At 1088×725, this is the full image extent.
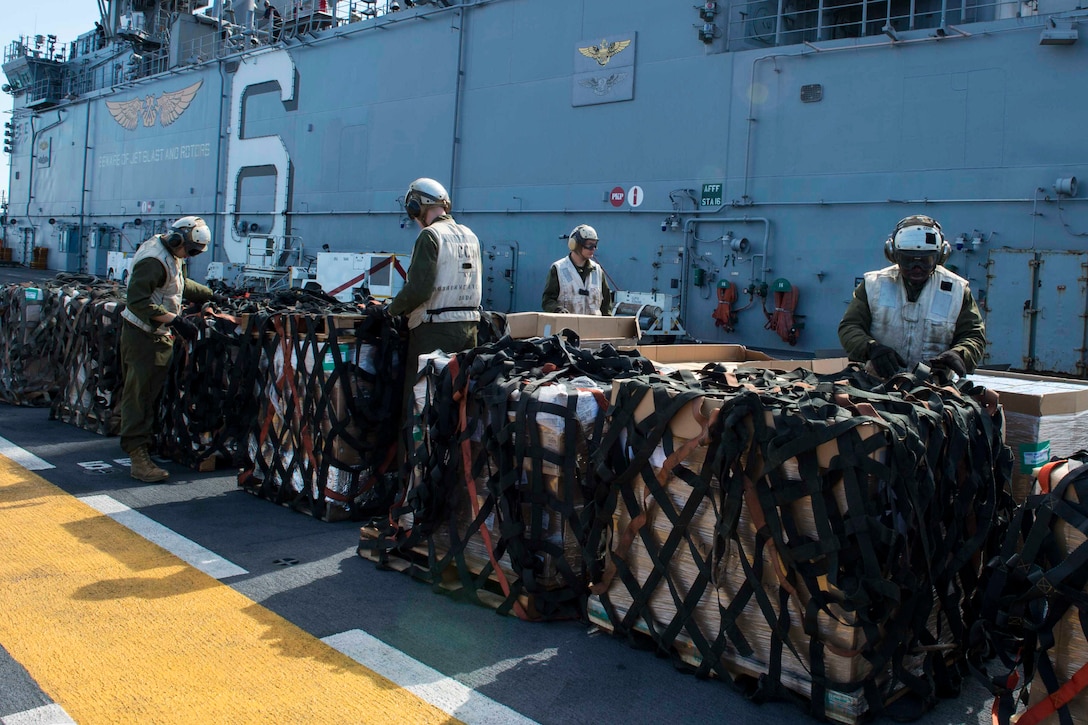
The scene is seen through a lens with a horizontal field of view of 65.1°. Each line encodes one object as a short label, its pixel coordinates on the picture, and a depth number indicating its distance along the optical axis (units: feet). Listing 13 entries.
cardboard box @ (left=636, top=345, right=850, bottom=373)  16.15
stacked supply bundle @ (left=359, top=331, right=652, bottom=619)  12.50
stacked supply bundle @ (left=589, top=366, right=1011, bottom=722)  9.45
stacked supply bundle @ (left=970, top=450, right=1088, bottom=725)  8.01
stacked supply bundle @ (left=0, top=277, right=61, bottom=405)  29.30
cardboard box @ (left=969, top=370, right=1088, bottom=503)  12.24
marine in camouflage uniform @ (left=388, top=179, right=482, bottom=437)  18.11
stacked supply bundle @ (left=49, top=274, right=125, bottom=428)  25.16
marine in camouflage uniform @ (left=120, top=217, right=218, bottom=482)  20.83
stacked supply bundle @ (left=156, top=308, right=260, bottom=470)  20.66
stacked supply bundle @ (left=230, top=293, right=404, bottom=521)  17.90
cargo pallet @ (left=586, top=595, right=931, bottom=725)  9.62
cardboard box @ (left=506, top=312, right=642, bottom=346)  20.10
